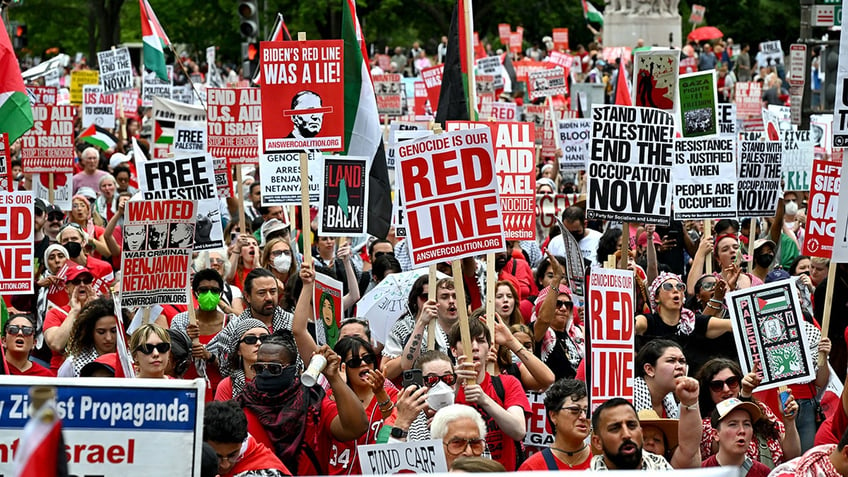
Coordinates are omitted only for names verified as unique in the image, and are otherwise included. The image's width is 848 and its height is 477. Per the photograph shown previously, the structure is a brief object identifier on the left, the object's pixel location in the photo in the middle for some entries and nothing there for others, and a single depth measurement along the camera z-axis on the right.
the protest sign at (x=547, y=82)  25.92
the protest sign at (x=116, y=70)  26.25
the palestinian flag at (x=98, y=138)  24.06
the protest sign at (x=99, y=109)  25.50
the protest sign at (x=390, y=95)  25.42
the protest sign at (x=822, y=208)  11.58
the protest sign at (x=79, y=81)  30.92
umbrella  45.25
